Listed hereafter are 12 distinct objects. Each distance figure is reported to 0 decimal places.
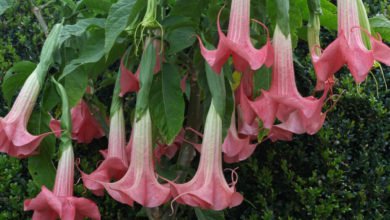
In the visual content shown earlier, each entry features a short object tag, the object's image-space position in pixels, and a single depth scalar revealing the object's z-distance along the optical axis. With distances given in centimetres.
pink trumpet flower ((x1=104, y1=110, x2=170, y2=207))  95
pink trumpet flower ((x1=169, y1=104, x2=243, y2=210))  93
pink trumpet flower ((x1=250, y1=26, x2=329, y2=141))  93
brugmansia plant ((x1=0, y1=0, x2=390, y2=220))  92
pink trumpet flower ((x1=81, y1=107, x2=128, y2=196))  107
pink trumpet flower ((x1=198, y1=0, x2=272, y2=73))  87
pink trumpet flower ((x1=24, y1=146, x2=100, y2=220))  99
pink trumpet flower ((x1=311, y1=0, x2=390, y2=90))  85
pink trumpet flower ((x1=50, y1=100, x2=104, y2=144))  132
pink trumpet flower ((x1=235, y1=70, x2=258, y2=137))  100
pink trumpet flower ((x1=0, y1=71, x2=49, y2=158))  103
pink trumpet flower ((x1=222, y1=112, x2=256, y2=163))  112
